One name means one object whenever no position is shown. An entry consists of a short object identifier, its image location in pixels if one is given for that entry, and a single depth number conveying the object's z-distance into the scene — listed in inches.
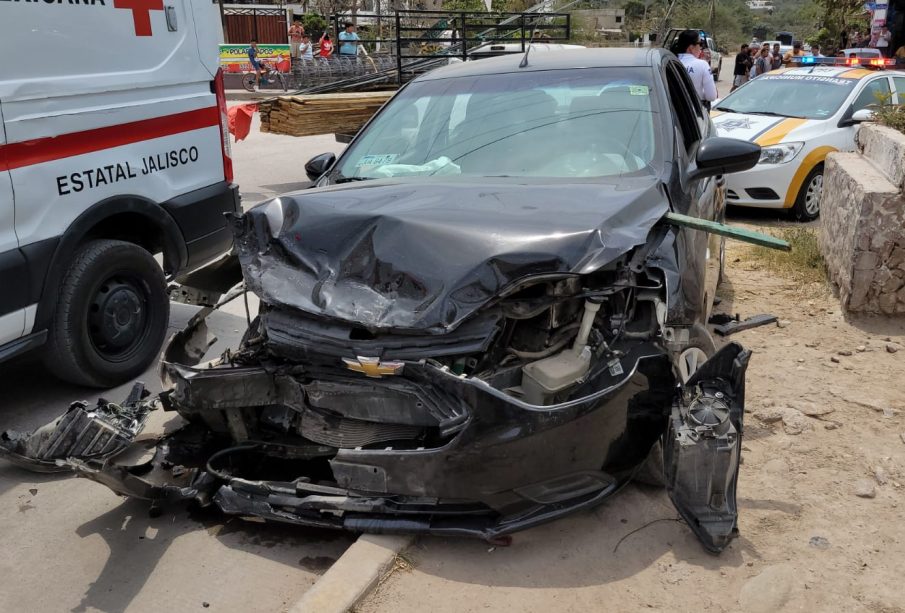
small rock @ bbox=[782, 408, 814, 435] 159.8
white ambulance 161.0
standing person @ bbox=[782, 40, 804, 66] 1198.1
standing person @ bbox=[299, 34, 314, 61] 975.9
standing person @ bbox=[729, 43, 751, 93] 863.1
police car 343.0
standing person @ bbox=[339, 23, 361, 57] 726.6
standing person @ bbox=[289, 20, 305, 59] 1077.1
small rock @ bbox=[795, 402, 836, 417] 166.9
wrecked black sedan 115.7
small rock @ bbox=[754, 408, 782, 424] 163.3
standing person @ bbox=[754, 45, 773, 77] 940.1
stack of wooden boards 401.7
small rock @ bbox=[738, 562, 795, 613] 108.3
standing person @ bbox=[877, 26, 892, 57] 802.8
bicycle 1079.6
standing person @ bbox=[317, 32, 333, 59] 1018.7
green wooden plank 123.7
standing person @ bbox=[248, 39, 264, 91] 1075.9
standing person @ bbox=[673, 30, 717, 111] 363.6
